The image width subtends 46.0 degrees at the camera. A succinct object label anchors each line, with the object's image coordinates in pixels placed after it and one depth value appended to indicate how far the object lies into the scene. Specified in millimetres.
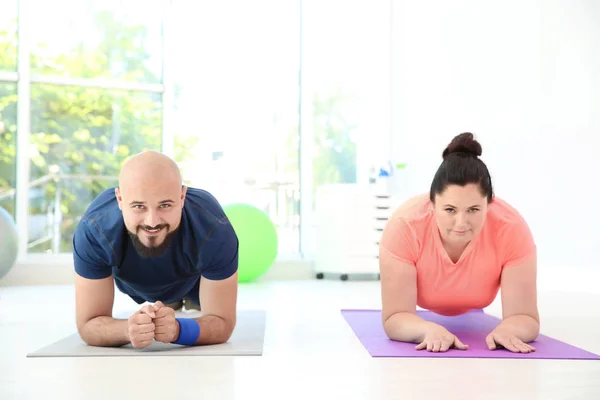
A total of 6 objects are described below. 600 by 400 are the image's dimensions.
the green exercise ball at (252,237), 5105
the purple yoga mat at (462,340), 2412
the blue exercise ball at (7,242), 4508
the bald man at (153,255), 2221
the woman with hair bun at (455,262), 2488
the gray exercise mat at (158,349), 2369
